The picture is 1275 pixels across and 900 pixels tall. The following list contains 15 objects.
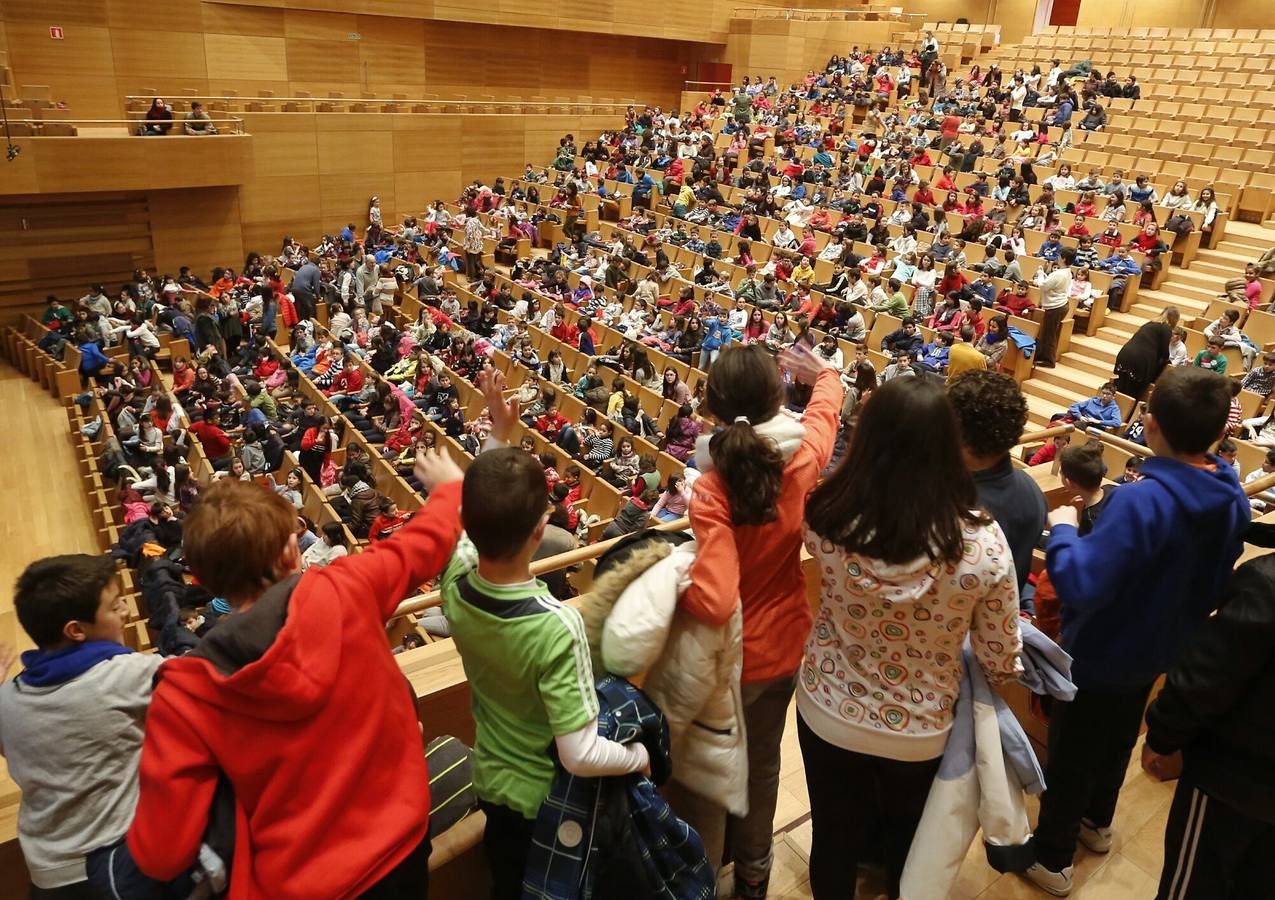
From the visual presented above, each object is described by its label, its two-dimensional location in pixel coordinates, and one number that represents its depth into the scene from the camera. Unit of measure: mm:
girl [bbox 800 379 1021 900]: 1358
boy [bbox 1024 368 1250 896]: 1589
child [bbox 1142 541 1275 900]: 1412
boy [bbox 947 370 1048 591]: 1637
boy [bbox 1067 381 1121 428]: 6277
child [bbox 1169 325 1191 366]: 6852
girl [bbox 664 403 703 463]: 6844
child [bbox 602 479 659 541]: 4824
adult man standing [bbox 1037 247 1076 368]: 7953
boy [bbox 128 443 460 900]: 1135
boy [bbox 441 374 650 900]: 1284
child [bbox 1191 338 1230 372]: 6307
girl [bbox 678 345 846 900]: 1458
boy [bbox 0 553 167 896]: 1249
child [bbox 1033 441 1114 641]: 1951
